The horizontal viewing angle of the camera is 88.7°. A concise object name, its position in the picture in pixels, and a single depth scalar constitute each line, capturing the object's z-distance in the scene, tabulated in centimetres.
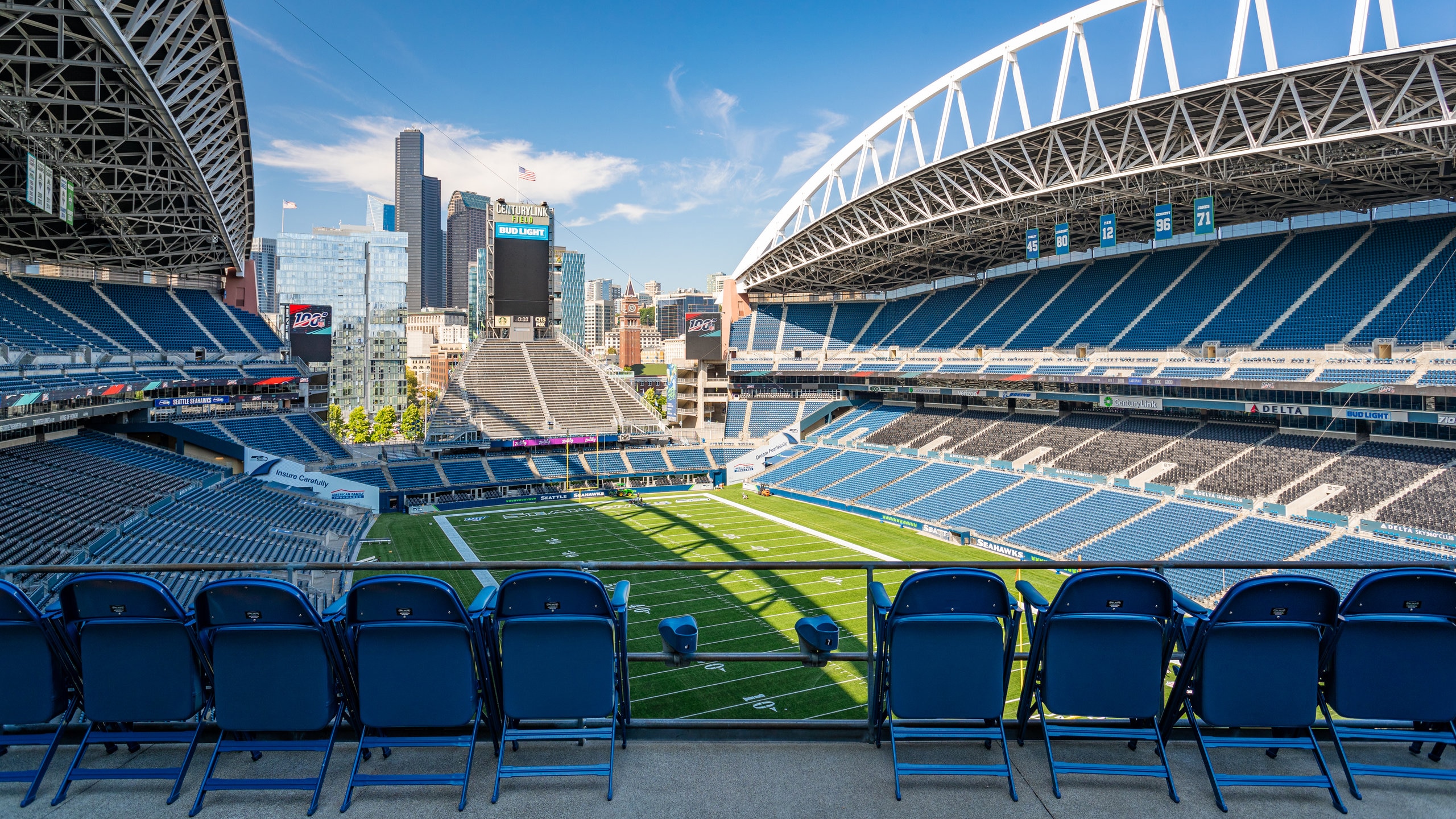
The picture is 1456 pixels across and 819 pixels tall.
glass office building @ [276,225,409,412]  10881
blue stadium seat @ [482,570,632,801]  361
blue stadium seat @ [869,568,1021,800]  364
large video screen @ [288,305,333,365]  4997
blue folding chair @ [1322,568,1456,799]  352
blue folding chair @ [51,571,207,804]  358
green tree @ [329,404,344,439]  8331
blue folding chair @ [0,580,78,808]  354
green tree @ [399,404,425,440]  7662
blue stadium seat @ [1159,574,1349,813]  354
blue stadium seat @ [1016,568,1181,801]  359
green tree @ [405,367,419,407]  11419
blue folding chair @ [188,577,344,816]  351
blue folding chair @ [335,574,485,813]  354
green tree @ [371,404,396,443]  7469
